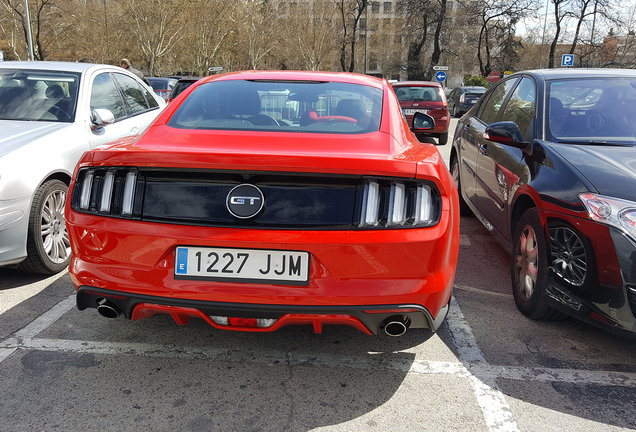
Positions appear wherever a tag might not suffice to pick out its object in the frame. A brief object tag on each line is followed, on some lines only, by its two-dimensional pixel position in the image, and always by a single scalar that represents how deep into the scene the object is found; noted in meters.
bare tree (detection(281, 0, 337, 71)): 55.47
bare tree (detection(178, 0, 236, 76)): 52.47
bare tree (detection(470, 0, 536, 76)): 43.03
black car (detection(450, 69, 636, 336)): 2.85
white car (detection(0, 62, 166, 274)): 3.89
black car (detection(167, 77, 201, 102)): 12.32
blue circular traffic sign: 32.47
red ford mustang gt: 2.42
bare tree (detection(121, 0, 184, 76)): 44.81
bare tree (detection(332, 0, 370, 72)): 44.00
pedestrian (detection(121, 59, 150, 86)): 11.35
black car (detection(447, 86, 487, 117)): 25.62
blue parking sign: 32.22
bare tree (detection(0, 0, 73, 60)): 36.62
